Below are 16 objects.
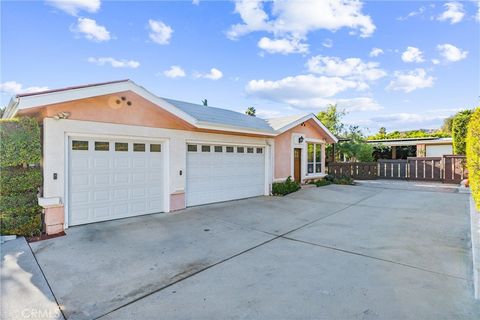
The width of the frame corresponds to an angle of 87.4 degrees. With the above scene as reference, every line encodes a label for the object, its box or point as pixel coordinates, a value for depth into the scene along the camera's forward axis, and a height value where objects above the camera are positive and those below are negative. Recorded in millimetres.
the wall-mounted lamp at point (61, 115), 5875 +1066
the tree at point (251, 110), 30703 +6165
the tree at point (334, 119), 22445 +3690
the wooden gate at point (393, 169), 16812 -632
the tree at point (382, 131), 34347 +4095
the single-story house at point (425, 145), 21062 +1347
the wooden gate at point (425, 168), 15359 -535
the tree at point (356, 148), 18198 +855
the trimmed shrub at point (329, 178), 15812 -1149
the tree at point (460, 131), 15281 +1803
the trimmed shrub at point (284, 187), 11773 -1317
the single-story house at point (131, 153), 5891 +232
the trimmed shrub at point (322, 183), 14286 -1327
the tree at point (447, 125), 25156 +3639
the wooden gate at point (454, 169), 14125 -532
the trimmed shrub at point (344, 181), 15180 -1283
